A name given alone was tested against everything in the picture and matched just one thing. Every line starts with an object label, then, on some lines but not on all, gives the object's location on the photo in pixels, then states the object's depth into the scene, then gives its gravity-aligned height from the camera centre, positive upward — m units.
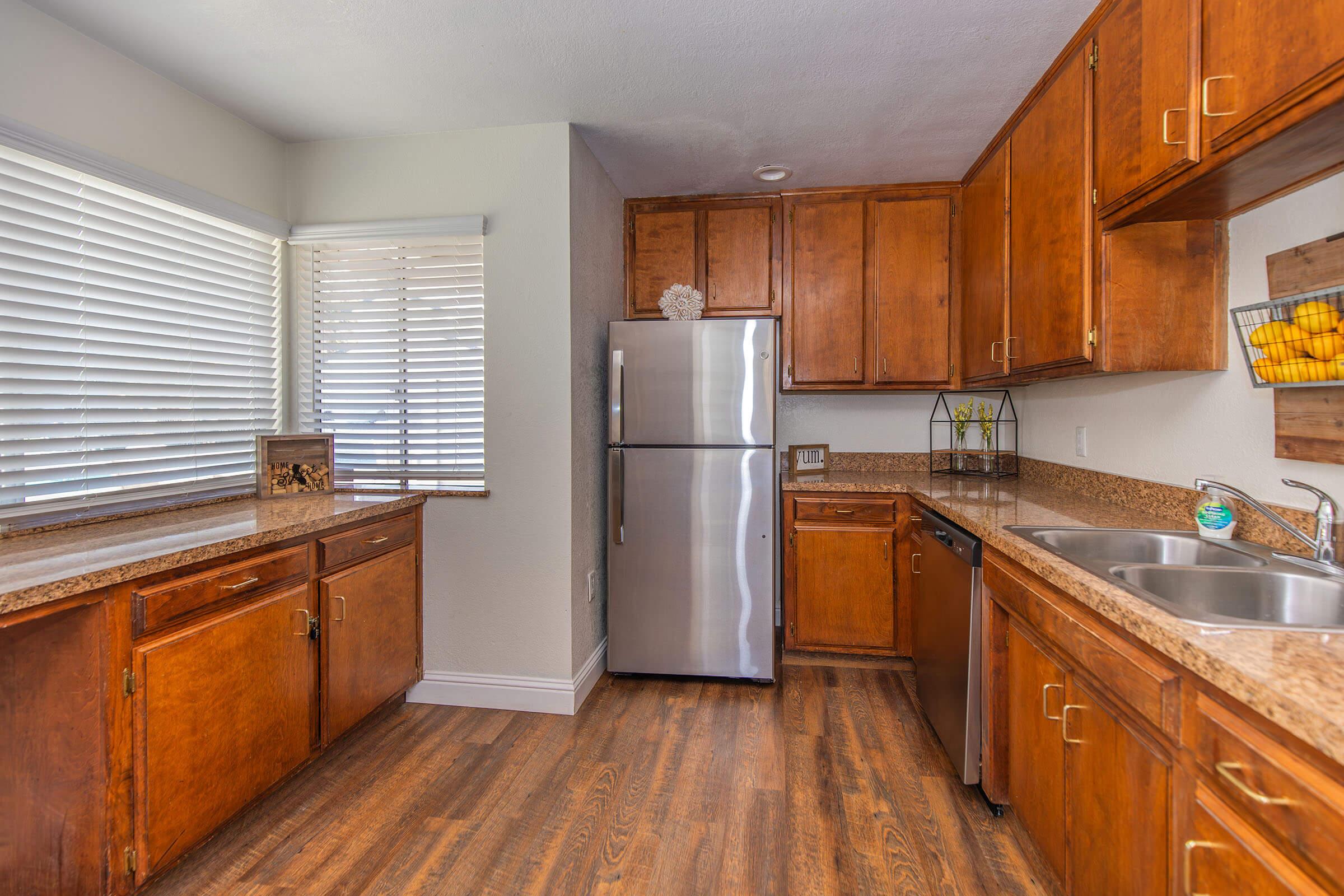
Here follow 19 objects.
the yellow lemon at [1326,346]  1.28 +0.20
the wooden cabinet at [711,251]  3.33 +1.01
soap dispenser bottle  1.62 -0.20
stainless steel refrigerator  2.83 -0.25
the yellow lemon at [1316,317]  1.28 +0.26
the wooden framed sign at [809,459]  3.39 -0.11
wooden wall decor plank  1.39 +0.09
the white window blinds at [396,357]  2.69 +0.36
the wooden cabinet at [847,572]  2.99 -0.64
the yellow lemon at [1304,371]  1.32 +0.15
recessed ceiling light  3.02 +1.30
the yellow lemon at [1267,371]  1.44 +0.16
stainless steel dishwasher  1.95 -0.69
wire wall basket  1.29 +0.22
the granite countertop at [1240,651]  0.76 -0.32
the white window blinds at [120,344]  1.82 +0.33
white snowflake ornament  3.09 +0.68
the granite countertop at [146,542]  1.34 -0.28
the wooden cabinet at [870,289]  3.21 +0.79
